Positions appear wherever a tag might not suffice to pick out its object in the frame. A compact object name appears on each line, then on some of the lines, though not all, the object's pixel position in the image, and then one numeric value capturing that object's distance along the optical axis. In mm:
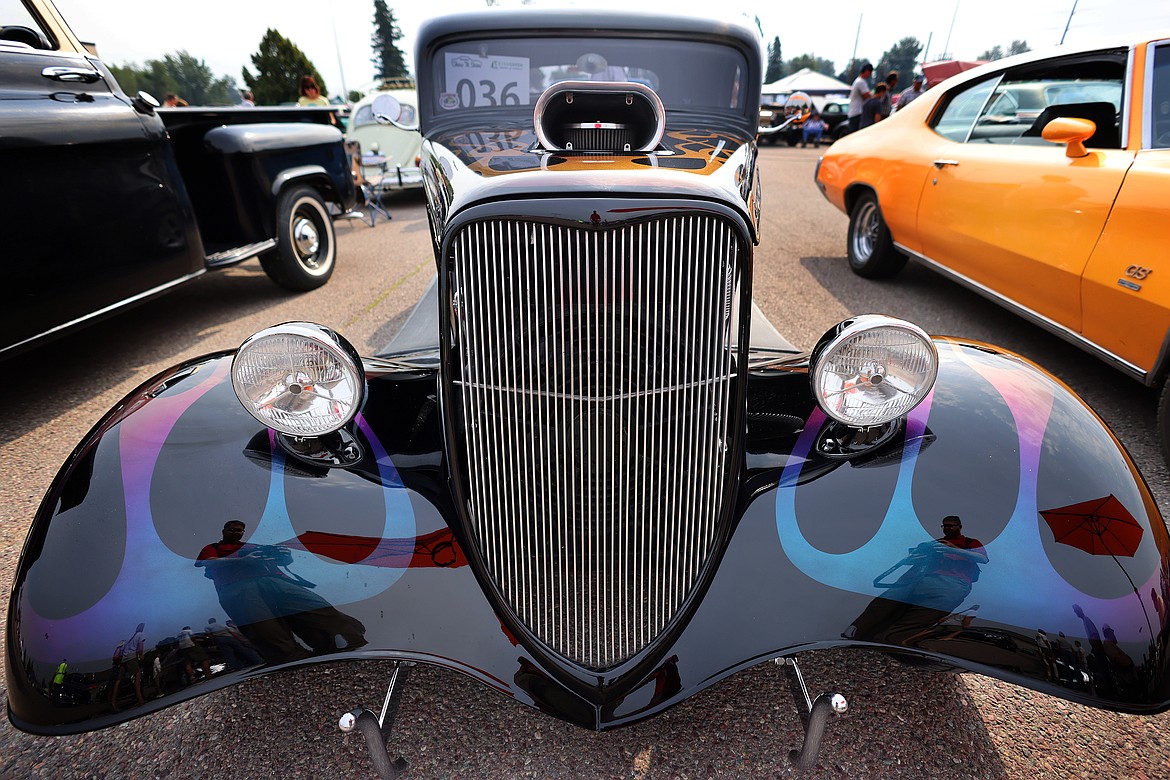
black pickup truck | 3129
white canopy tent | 32688
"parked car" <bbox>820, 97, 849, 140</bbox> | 23766
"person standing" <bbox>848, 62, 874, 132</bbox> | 12727
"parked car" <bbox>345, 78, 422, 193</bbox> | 9688
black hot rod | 1380
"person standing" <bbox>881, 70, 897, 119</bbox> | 12209
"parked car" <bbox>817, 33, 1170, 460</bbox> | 2951
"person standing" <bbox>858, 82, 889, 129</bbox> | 11891
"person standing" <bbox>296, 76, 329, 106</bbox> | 8688
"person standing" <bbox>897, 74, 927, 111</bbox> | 13033
